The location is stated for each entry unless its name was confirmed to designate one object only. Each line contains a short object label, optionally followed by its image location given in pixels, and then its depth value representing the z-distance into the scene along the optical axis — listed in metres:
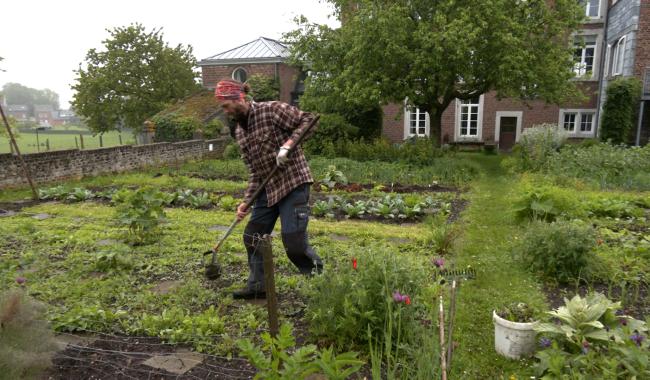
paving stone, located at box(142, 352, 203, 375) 3.06
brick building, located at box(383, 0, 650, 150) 18.41
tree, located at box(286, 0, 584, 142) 13.32
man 3.88
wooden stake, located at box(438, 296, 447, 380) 2.25
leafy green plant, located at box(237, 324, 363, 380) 2.13
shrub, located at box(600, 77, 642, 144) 17.91
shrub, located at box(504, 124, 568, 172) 12.09
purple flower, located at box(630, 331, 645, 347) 2.62
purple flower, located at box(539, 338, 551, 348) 2.89
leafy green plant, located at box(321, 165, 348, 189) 10.98
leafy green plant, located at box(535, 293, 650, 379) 2.48
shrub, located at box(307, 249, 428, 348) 3.19
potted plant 3.09
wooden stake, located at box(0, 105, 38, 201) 9.52
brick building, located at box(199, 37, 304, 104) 26.09
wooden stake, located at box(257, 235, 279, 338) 2.93
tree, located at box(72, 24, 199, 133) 27.28
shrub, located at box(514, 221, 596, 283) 4.39
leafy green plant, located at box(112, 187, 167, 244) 5.98
